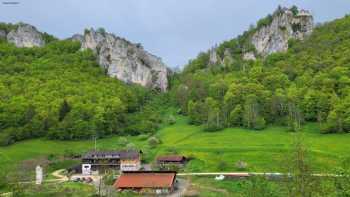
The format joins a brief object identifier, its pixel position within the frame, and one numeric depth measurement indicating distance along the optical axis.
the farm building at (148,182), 60.55
